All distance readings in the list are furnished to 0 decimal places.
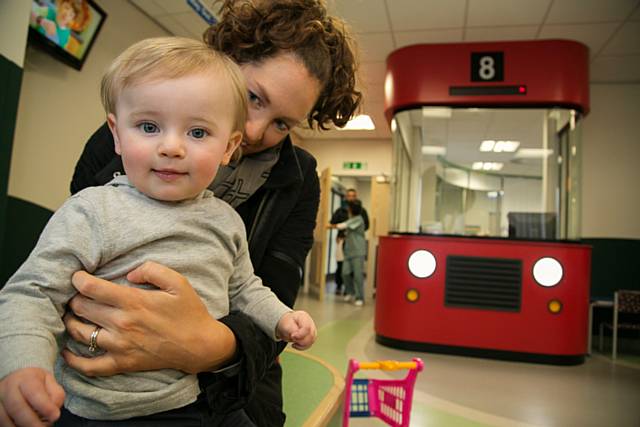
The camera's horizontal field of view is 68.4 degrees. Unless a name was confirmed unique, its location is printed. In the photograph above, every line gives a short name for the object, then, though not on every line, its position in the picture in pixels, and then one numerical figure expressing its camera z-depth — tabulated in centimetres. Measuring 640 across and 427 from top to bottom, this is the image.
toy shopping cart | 178
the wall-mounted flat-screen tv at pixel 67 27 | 312
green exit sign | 857
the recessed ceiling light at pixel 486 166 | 419
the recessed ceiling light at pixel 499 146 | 416
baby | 67
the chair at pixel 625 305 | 430
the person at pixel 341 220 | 733
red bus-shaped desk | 391
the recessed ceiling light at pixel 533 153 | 411
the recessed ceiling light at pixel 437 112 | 427
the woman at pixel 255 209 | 71
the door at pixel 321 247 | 713
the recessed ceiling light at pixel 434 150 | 424
